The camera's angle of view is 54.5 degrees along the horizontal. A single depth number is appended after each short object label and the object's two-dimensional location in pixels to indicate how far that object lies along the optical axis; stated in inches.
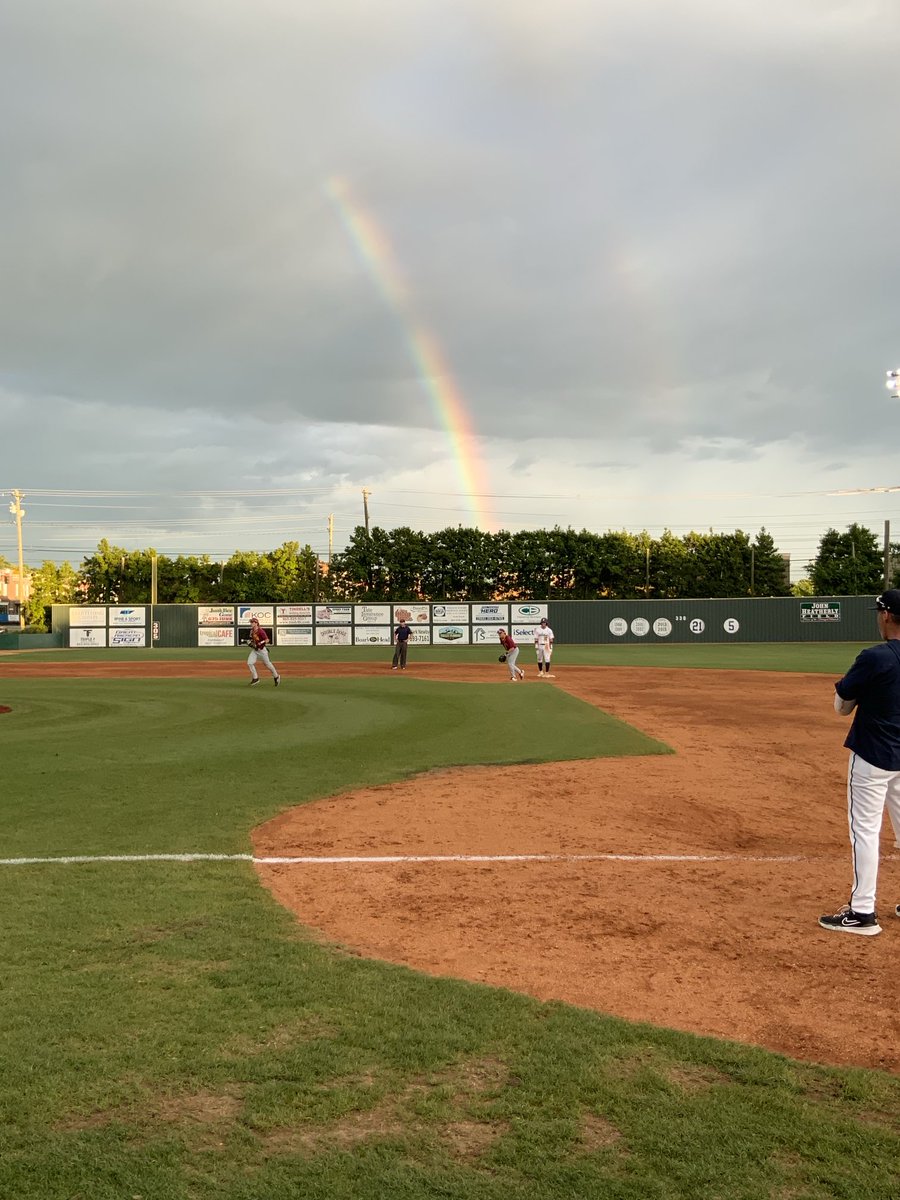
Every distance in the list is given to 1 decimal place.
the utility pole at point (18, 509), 3078.2
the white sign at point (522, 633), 2250.2
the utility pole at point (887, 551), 2608.3
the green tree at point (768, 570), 3240.7
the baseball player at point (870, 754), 237.5
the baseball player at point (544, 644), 1300.4
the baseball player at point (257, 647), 1043.9
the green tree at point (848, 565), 3289.9
